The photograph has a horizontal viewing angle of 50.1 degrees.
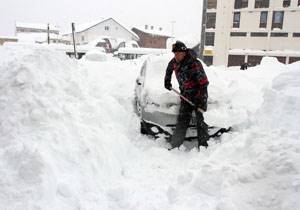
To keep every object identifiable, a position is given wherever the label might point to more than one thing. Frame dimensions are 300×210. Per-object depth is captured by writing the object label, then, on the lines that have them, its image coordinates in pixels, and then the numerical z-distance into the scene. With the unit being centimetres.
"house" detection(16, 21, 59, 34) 7669
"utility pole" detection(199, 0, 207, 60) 4031
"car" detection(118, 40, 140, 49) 4712
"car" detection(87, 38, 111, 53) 4338
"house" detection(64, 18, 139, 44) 6103
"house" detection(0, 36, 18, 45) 5434
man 546
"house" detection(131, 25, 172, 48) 6657
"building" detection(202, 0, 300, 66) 3678
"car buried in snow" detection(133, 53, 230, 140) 567
